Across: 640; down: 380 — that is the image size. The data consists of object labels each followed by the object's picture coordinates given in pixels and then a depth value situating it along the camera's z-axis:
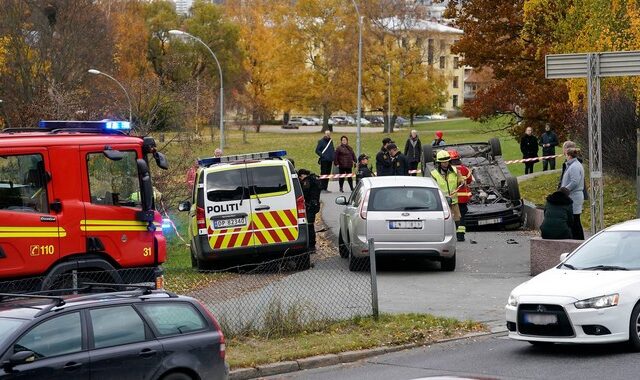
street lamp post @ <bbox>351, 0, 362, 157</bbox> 48.34
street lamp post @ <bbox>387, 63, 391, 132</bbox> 87.12
